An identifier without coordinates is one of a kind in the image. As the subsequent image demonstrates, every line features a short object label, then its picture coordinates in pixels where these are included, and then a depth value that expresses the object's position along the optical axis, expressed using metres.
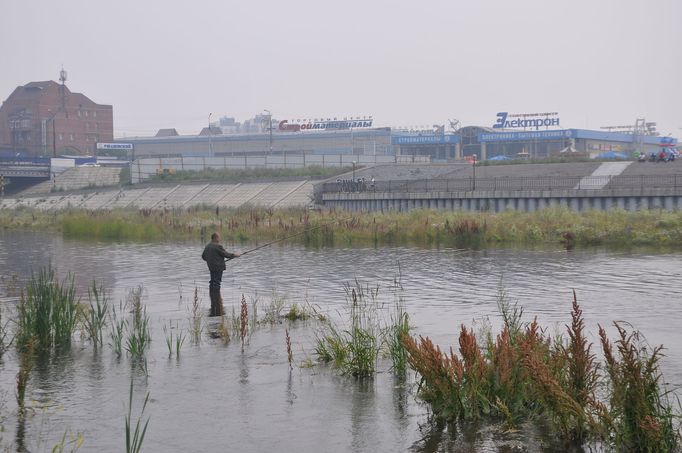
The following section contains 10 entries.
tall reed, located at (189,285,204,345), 14.96
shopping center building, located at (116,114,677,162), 111.25
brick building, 120.88
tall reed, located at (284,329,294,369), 12.26
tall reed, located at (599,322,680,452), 8.30
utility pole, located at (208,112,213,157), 120.93
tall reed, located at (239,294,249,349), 13.69
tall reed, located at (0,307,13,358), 13.84
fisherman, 17.77
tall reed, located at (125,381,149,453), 7.59
